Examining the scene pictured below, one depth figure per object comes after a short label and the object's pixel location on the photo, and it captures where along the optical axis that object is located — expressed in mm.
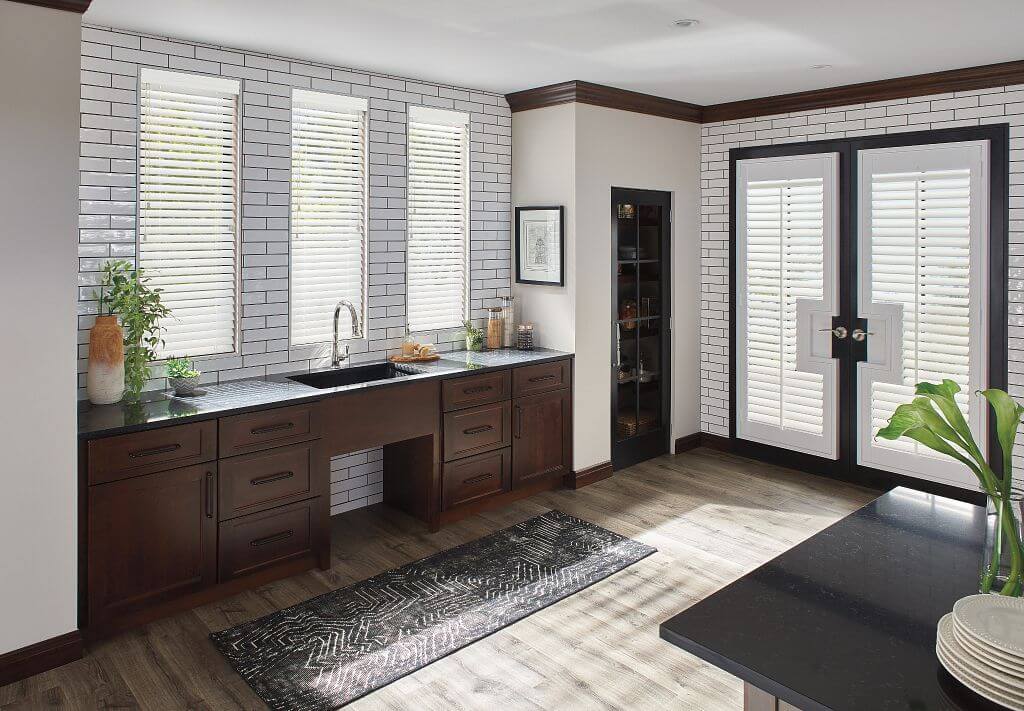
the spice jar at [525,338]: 5457
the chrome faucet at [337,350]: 4535
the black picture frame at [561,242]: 5254
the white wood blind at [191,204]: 3939
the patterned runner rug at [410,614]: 3018
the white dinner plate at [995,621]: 1331
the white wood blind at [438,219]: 5086
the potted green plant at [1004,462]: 1538
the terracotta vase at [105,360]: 3555
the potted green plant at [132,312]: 3672
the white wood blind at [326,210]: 4512
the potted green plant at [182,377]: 3852
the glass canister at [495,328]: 5449
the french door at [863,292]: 4742
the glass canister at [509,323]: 5516
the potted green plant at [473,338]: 5359
